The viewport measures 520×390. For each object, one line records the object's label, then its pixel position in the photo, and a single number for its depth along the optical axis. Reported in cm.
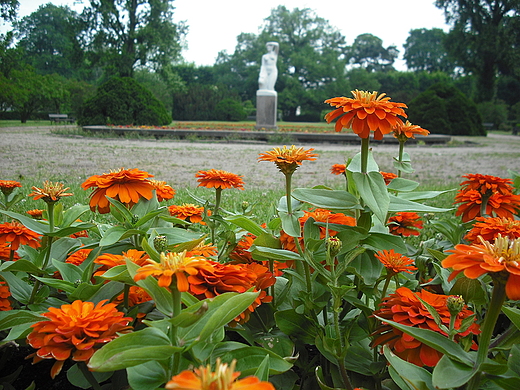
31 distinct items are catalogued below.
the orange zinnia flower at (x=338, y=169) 72
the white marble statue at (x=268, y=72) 1362
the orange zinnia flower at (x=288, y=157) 49
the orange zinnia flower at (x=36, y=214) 72
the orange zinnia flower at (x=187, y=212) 71
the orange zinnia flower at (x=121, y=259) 42
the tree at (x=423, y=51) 4203
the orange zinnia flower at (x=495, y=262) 32
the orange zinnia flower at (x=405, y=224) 72
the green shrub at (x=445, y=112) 1292
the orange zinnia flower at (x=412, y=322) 40
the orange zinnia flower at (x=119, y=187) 52
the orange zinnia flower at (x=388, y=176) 70
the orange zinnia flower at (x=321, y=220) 51
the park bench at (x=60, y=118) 1247
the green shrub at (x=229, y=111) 2291
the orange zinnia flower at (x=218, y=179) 63
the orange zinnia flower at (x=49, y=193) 52
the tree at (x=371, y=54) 4102
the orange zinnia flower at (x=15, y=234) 54
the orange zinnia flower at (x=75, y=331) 36
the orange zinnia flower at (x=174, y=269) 31
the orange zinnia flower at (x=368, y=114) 45
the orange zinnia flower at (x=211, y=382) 21
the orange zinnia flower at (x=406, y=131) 59
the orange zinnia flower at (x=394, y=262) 51
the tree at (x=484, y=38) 1990
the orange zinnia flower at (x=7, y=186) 73
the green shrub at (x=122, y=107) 1127
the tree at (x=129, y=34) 1602
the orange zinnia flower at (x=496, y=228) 50
